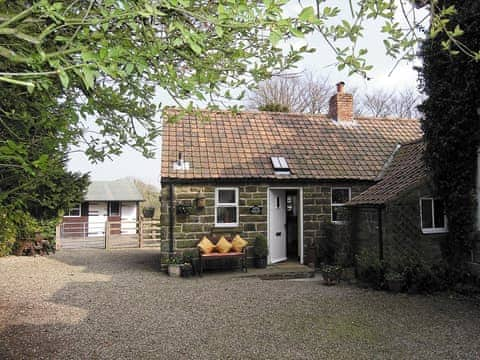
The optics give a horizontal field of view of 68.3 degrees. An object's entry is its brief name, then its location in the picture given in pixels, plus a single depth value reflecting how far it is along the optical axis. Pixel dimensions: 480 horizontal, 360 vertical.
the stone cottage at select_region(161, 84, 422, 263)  10.55
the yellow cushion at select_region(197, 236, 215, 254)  10.04
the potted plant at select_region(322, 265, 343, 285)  8.73
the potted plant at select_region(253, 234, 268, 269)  10.62
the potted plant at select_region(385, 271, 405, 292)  7.71
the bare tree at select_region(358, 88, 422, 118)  28.48
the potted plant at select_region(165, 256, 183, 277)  9.90
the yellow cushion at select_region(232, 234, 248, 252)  10.29
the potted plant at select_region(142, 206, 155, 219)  18.97
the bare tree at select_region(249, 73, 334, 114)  25.17
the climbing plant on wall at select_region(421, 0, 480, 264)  7.43
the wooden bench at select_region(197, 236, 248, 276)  9.88
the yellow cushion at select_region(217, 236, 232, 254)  10.12
